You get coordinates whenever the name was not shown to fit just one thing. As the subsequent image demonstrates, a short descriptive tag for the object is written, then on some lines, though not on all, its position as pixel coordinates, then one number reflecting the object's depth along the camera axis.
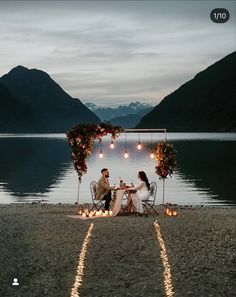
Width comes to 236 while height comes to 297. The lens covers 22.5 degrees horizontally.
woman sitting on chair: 24.06
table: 24.03
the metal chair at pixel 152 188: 24.12
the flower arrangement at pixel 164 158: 27.11
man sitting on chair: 24.39
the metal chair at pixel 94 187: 24.86
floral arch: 26.56
